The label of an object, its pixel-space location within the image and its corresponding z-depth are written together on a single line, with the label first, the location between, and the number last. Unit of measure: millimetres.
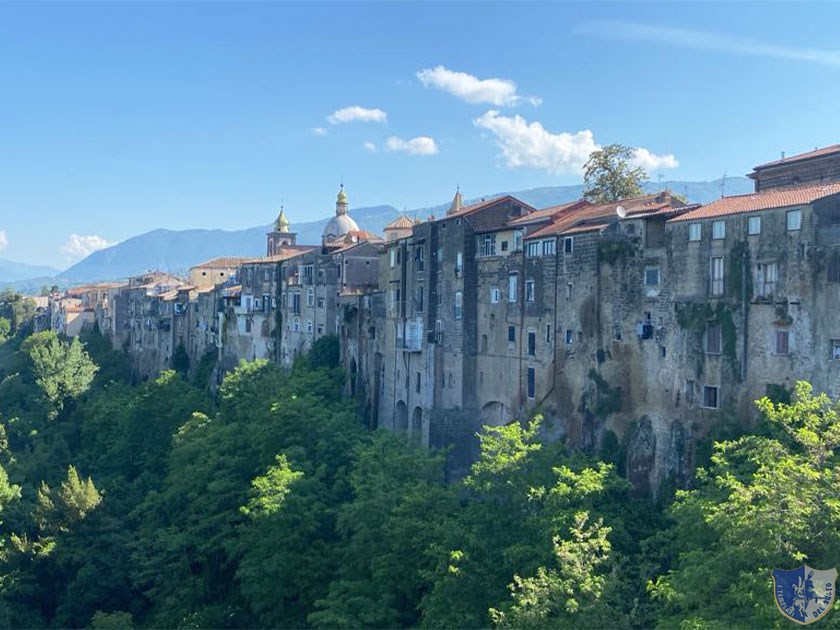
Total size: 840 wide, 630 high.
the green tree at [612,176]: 60625
